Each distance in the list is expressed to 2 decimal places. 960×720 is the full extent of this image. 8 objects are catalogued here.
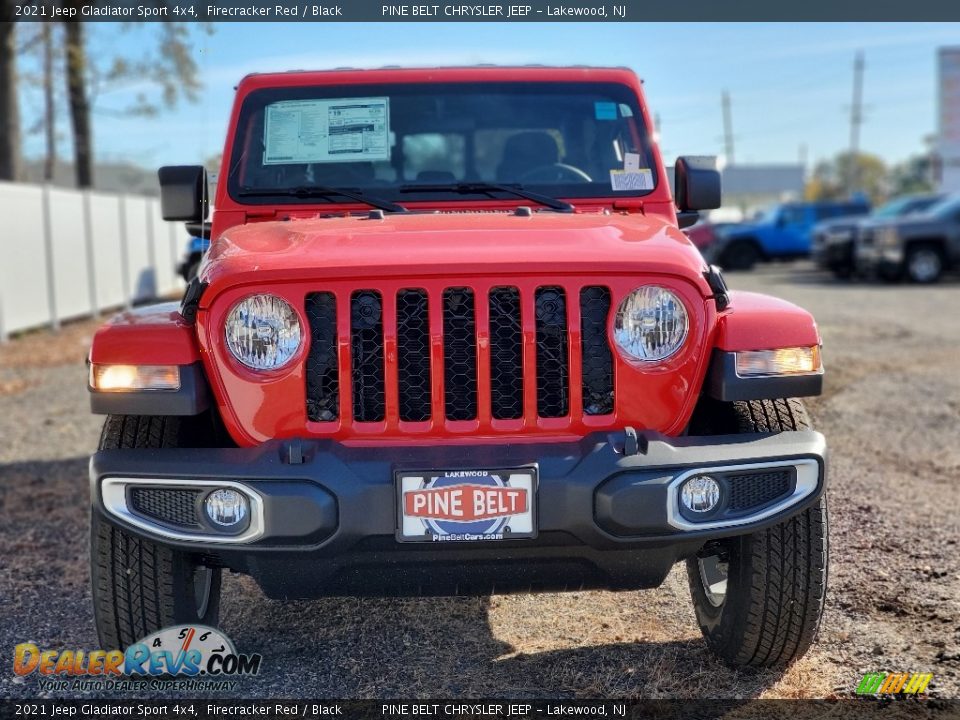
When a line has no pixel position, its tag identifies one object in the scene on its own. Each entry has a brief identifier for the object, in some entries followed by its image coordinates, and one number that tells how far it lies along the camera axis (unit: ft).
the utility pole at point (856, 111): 242.19
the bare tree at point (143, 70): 70.03
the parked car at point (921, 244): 67.56
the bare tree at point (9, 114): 60.23
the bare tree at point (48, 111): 70.18
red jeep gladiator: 10.13
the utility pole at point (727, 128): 281.13
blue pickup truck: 88.94
